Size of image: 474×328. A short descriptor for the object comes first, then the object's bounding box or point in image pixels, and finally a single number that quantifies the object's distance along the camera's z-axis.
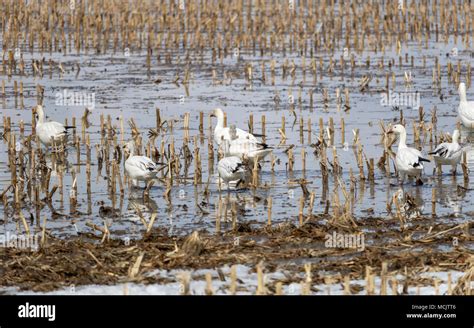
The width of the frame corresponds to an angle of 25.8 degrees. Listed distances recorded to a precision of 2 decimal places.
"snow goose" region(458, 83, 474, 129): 17.62
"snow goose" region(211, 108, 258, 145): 14.78
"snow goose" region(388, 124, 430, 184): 13.41
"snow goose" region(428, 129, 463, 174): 13.94
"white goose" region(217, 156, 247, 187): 13.37
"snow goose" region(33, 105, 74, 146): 16.19
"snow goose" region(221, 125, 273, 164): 14.46
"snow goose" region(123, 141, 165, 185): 13.21
